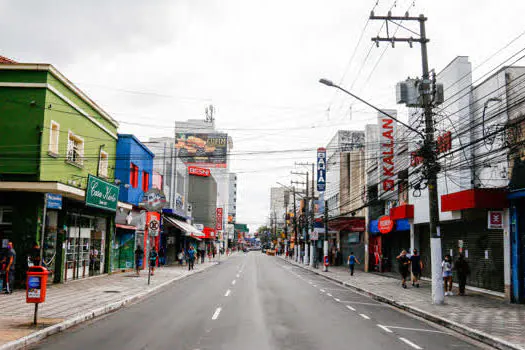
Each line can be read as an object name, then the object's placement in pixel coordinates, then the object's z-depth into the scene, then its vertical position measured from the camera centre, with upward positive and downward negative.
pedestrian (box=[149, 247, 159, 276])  26.88 -1.54
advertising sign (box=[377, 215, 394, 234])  31.40 +0.68
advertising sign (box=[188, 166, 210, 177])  87.12 +10.68
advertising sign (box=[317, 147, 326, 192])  48.97 +6.53
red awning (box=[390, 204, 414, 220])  28.44 +1.38
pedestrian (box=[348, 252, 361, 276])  32.04 -1.95
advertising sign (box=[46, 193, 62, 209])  19.12 +1.09
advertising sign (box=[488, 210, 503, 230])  17.86 +0.63
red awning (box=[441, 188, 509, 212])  17.78 +1.40
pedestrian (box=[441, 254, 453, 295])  20.47 -1.50
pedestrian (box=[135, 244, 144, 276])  27.12 -1.42
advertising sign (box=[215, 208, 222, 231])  99.36 +2.69
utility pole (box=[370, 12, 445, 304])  16.89 +2.31
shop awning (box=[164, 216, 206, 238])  41.16 +0.25
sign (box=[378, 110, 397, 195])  31.44 +5.61
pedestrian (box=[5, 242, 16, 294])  16.83 -1.40
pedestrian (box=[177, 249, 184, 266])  42.45 -2.30
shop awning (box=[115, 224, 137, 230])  29.81 +0.17
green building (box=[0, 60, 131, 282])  18.54 +2.54
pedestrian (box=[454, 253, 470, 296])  20.22 -1.50
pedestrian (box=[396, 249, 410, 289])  23.19 -1.46
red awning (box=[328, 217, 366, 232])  39.56 +0.82
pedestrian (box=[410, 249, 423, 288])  23.52 -1.51
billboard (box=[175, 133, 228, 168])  119.69 +21.34
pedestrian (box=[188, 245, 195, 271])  36.38 -1.97
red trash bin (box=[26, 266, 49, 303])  10.89 -1.27
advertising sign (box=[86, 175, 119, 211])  21.97 +1.70
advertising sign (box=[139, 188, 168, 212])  24.84 +1.53
